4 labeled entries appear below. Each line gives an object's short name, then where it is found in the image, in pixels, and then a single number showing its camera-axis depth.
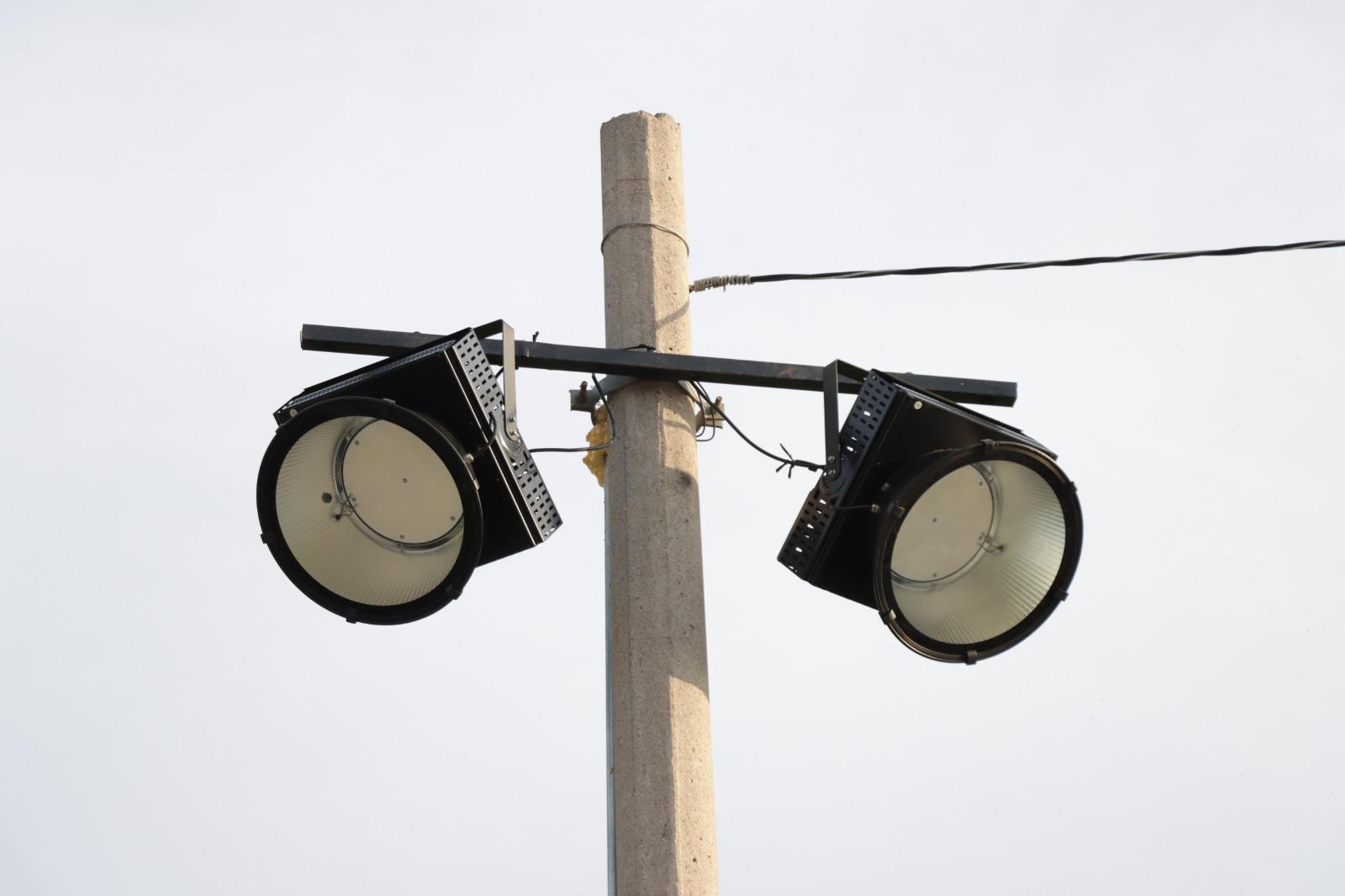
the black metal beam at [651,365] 8.76
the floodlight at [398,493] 8.21
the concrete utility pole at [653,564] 8.19
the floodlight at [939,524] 8.49
